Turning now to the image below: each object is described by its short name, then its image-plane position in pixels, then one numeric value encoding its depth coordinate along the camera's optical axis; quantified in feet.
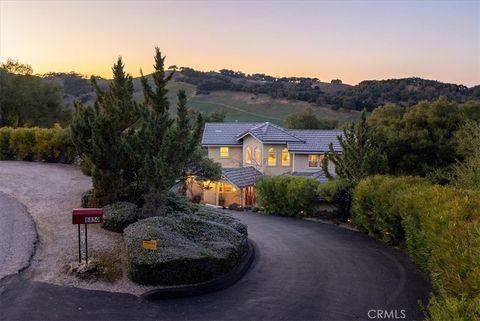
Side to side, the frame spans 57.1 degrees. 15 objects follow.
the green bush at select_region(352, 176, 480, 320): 20.89
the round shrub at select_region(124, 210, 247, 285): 36.91
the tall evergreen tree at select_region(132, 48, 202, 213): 46.73
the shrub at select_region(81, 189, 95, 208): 53.50
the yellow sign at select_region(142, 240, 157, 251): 37.40
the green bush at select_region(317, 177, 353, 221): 77.25
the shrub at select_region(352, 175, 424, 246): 54.54
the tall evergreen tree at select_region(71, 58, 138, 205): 50.80
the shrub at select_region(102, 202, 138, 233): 47.37
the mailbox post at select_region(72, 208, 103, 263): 38.09
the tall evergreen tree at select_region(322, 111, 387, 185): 74.64
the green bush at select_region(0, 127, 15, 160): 98.32
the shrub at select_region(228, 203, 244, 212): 99.19
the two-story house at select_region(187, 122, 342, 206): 122.31
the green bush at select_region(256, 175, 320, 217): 82.74
